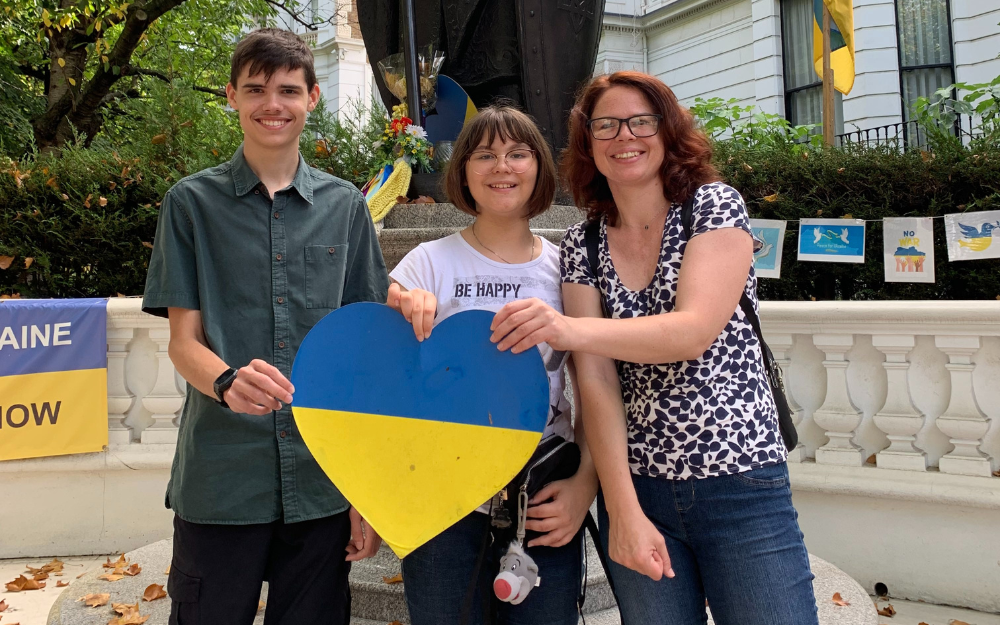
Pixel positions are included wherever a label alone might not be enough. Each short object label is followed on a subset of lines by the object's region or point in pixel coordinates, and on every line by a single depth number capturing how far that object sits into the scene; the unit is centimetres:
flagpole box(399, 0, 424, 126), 343
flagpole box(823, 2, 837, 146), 718
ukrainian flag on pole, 867
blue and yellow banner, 384
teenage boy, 162
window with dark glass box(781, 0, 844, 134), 1455
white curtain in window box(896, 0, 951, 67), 1295
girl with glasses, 152
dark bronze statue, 348
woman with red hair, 133
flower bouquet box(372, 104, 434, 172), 339
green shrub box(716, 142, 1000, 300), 457
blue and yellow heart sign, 138
